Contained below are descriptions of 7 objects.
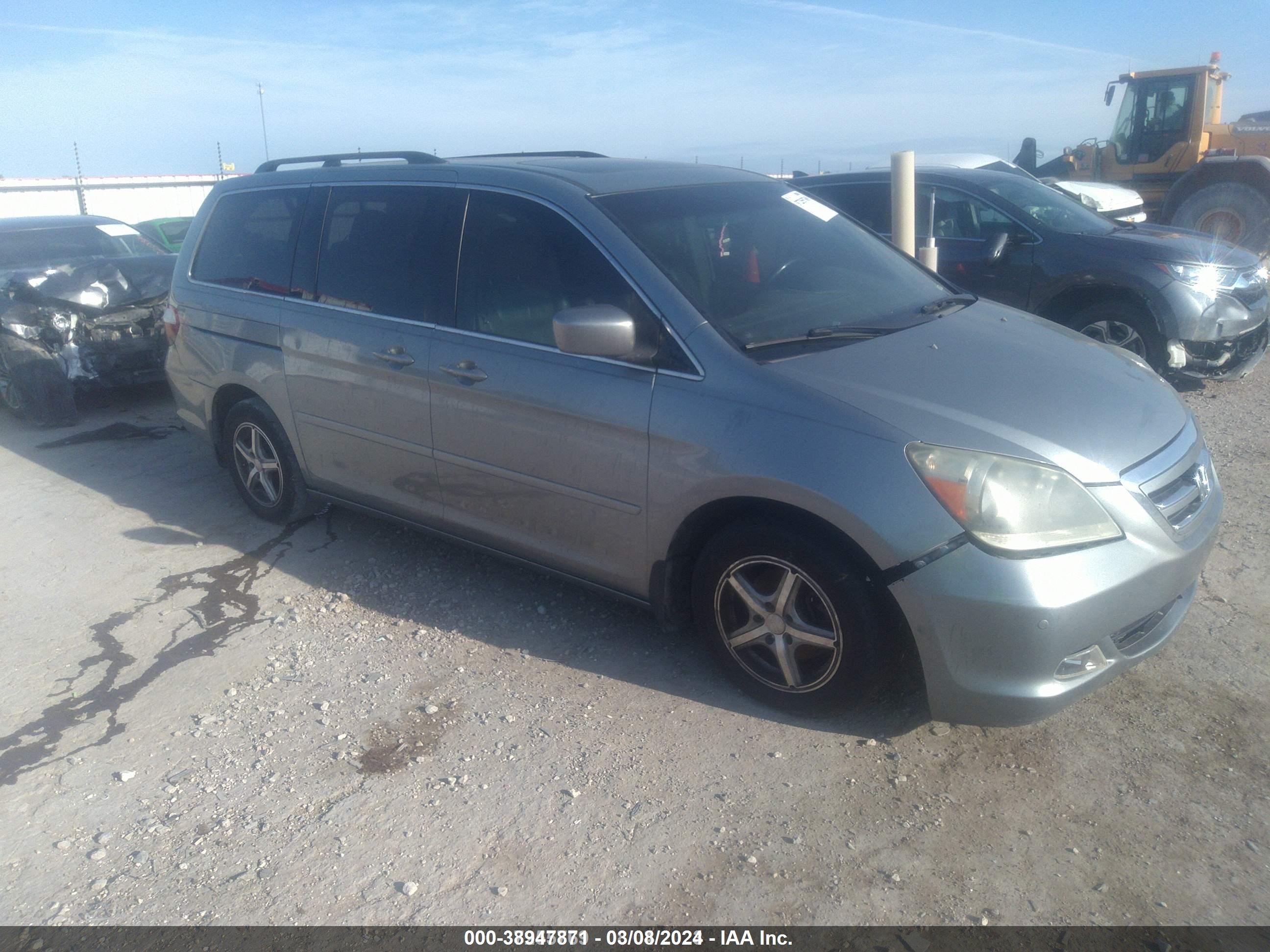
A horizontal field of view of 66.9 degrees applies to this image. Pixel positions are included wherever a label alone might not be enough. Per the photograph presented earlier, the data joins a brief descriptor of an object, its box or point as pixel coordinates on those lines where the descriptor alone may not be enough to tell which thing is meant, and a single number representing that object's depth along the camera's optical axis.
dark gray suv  6.85
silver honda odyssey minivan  2.85
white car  10.52
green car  13.63
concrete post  5.85
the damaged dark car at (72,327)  7.62
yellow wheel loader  13.38
